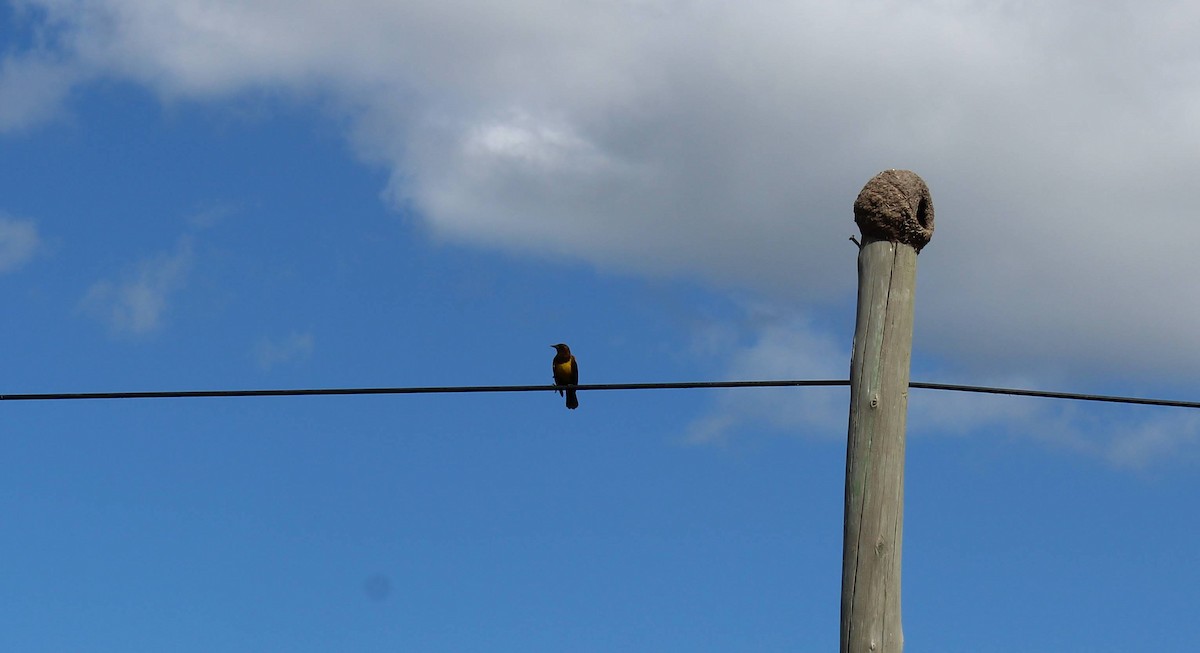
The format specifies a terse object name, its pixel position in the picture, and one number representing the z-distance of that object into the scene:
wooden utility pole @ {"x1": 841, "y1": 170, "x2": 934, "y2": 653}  12.25
